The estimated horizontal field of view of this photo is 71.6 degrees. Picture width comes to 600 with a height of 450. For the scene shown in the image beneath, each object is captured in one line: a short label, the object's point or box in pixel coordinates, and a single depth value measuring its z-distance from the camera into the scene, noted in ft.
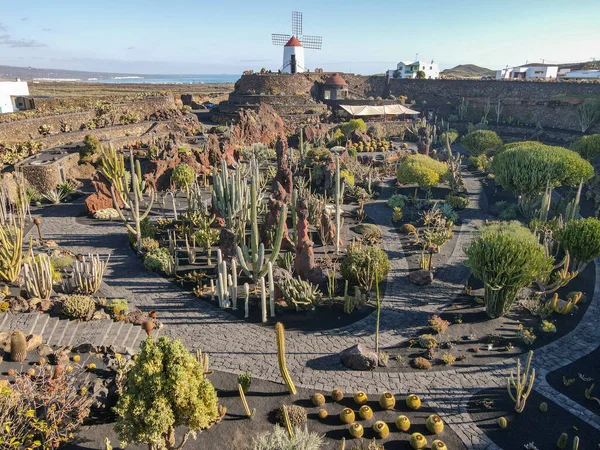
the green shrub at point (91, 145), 91.50
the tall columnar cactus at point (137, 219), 56.70
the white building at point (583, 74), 230.52
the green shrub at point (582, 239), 48.47
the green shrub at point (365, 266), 48.67
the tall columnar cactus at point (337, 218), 58.59
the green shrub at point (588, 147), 93.30
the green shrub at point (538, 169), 67.56
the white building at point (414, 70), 234.93
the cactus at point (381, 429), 29.71
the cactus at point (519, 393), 31.37
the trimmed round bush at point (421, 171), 80.43
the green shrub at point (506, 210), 73.61
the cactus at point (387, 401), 32.17
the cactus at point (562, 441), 28.27
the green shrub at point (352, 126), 133.69
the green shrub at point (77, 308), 40.37
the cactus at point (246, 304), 42.69
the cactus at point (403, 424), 30.30
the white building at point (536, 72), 252.21
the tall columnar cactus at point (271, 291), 42.02
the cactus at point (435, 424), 29.91
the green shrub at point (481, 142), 108.58
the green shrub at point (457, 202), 78.54
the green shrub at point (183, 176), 76.33
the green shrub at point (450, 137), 134.92
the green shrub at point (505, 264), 40.93
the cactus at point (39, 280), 42.86
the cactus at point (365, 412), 31.12
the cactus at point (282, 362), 30.40
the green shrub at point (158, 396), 23.44
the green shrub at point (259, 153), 103.72
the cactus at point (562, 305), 44.45
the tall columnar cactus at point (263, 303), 41.21
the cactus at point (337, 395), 33.04
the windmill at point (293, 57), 205.77
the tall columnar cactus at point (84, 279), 46.11
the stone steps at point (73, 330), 37.76
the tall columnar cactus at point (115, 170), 60.34
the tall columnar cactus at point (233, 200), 56.29
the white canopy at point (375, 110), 147.95
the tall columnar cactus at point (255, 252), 45.55
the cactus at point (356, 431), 29.55
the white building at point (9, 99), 138.62
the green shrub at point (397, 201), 79.30
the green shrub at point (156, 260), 52.86
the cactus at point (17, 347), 33.50
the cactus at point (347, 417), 31.01
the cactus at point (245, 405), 30.19
